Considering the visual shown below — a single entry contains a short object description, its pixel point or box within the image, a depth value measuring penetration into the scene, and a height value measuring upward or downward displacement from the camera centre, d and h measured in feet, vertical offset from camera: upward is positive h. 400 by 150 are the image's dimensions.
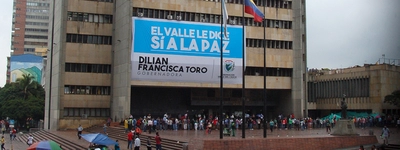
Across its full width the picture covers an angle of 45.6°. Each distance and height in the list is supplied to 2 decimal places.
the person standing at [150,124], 142.61 -9.41
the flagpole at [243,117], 105.09 -5.36
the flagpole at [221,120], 103.11 -5.95
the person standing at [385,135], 113.29 -9.73
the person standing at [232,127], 127.54 -9.24
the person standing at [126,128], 149.01 -11.17
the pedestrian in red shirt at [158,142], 104.39 -10.85
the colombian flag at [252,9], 112.27 +19.91
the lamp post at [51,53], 203.82 +16.91
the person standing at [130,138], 114.40 -10.94
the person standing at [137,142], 103.86 -10.92
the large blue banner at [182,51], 179.73 +16.19
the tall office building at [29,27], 497.05 +67.99
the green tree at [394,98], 191.12 -1.56
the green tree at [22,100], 259.39 -4.98
